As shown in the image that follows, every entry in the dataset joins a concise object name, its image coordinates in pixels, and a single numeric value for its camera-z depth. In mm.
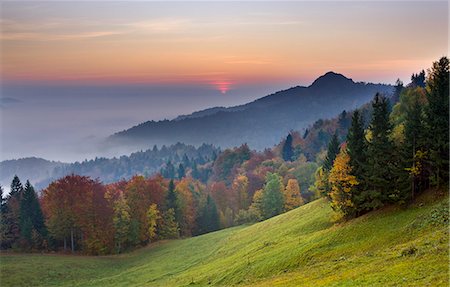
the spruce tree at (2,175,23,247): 82775
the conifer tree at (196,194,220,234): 111562
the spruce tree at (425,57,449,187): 44094
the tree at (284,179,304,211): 102369
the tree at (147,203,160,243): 87875
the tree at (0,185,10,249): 81125
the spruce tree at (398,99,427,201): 44812
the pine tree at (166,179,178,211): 100438
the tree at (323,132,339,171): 78250
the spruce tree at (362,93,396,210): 46031
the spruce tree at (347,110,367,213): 47844
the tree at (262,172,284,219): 99375
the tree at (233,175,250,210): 126688
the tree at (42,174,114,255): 82562
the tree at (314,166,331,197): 64812
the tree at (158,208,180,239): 94000
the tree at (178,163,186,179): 197762
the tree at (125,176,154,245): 85062
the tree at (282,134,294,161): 191625
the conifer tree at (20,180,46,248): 82125
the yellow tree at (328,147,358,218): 47938
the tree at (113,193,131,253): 83438
